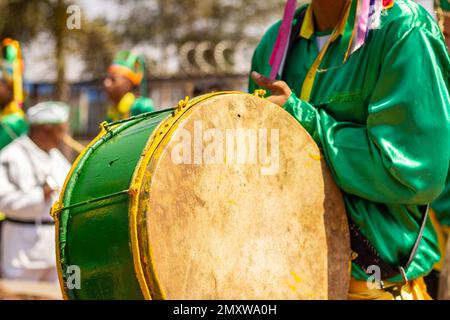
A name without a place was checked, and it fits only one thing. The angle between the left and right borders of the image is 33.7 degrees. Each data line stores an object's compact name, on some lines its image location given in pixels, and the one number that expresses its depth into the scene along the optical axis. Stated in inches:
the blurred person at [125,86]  296.8
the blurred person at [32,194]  241.9
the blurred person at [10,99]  306.7
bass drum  84.0
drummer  95.7
